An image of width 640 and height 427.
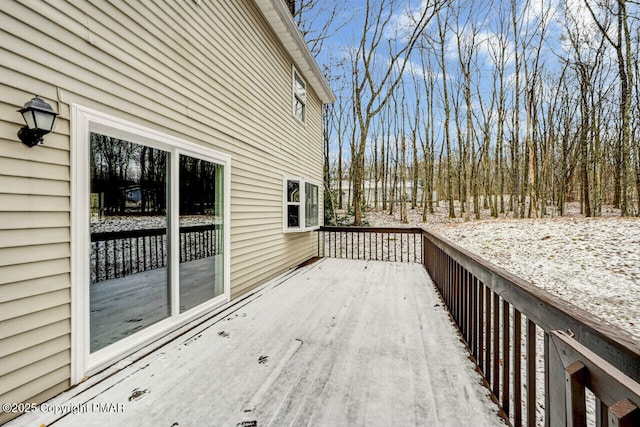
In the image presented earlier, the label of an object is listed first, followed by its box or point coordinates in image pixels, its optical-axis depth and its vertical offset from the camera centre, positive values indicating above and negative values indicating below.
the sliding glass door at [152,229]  2.50 -0.19
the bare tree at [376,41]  9.39 +6.43
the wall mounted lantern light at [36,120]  1.61 +0.54
